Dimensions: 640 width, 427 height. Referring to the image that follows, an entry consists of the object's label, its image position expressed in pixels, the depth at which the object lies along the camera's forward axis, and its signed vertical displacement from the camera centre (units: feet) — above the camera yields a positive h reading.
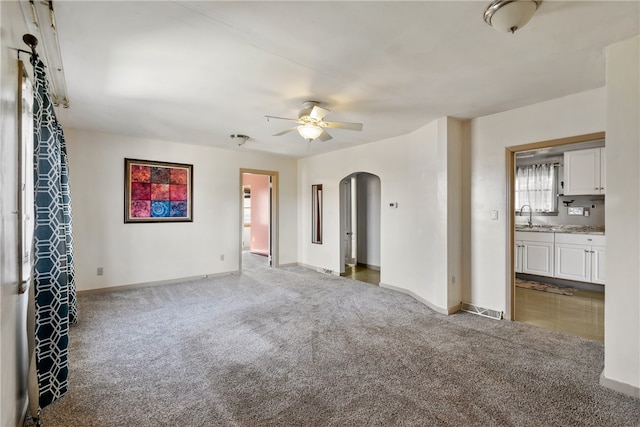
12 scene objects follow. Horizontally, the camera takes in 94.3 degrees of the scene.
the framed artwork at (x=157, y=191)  16.05 +1.15
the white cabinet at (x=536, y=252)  16.84 -2.51
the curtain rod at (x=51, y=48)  5.75 +4.00
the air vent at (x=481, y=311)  11.85 -4.20
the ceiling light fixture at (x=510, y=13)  5.45 +3.69
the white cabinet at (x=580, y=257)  15.10 -2.55
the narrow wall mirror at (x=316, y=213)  21.11 -0.18
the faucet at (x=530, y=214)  19.44 -0.52
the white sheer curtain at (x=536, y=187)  18.57 +1.44
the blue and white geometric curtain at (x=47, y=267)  6.33 -1.22
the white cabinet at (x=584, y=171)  15.74 +2.05
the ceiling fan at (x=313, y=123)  9.99 +3.11
